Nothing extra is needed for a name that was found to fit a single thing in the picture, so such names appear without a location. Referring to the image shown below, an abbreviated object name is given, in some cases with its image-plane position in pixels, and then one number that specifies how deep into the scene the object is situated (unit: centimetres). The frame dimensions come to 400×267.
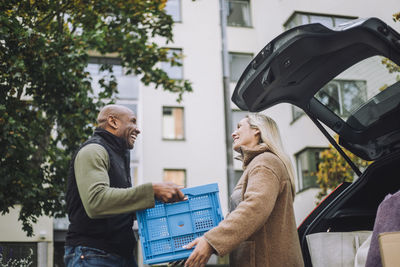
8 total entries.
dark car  382
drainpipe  1223
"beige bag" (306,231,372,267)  382
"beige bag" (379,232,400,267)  288
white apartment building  2191
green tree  855
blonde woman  346
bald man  350
